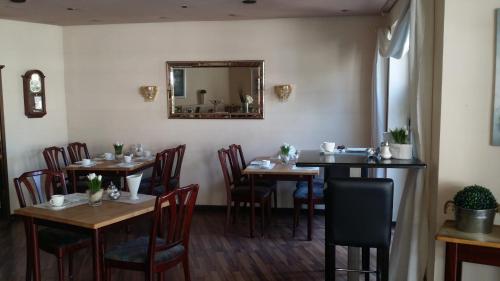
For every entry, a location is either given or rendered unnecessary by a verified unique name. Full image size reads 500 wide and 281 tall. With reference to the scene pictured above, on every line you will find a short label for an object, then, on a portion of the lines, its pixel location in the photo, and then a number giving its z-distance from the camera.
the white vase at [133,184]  2.97
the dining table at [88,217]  2.55
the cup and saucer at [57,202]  2.83
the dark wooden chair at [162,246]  2.62
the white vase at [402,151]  2.68
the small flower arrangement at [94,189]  2.88
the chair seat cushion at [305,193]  4.39
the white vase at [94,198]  2.89
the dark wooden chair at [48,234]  2.95
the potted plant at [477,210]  2.22
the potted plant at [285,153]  4.79
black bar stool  2.43
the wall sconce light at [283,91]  5.24
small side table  2.14
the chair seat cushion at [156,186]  4.78
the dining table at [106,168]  4.58
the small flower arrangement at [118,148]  5.20
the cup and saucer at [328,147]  3.09
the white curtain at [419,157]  2.63
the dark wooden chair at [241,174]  4.87
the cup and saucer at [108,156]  5.18
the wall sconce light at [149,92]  5.53
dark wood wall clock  5.29
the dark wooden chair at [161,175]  4.66
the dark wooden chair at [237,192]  4.52
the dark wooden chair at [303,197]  4.38
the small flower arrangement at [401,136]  2.73
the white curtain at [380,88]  4.58
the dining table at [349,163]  2.49
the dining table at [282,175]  4.23
